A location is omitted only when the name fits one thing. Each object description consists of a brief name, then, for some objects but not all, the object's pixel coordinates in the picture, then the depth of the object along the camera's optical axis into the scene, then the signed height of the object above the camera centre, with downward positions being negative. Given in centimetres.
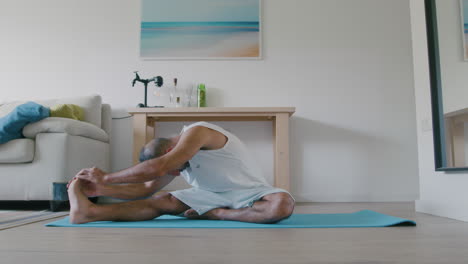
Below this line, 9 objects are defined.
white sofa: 279 +9
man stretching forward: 170 -5
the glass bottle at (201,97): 364 +67
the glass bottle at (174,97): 368 +69
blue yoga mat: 173 -22
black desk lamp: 364 +82
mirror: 212 +51
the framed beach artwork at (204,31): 384 +132
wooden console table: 324 +46
